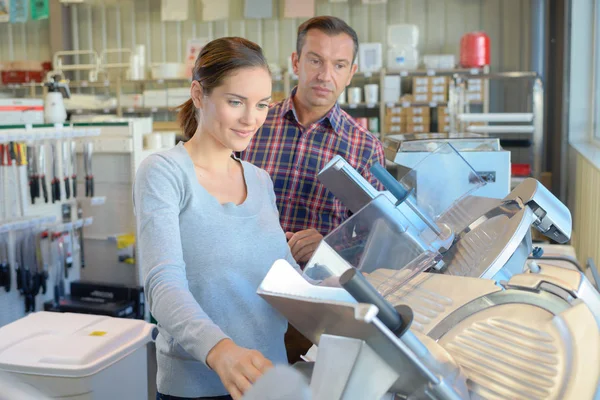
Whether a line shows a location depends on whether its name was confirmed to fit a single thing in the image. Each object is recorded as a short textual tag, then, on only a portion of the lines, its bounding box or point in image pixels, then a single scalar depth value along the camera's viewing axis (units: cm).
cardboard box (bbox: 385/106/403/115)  743
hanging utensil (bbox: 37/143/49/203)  414
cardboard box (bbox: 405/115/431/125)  732
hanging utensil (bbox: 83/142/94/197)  462
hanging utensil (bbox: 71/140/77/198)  443
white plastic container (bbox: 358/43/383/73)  762
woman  124
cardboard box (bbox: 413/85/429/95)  733
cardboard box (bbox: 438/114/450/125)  721
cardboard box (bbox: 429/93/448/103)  729
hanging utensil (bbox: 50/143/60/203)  431
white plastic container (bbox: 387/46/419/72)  754
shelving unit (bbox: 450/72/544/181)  529
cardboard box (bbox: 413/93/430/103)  733
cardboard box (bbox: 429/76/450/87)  728
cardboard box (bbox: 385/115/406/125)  742
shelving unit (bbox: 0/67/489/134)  746
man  221
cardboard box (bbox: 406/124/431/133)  735
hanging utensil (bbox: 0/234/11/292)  395
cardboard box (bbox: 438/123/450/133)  721
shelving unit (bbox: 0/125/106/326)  394
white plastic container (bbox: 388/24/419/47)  763
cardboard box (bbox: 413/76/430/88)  731
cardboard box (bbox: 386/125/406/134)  744
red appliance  716
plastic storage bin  175
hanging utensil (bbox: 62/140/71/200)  436
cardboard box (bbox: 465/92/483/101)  707
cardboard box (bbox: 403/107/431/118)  731
